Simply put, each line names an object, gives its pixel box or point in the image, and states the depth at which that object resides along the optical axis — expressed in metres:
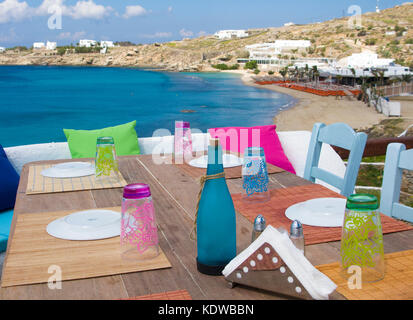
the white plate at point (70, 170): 1.78
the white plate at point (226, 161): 1.93
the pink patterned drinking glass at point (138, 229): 0.92
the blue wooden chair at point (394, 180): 1.51
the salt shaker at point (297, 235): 0.89
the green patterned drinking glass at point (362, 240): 0.78
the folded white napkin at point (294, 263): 0.73
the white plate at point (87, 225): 1.08
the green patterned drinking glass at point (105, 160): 1.67
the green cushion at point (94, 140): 2.71
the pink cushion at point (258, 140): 2.78
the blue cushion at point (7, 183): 2.42
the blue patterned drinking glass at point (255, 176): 1.40
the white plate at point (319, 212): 1.15
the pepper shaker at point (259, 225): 0.88
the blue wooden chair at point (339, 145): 1.81
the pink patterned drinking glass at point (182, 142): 2.10
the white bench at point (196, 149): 2.68
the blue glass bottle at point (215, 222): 0.82
